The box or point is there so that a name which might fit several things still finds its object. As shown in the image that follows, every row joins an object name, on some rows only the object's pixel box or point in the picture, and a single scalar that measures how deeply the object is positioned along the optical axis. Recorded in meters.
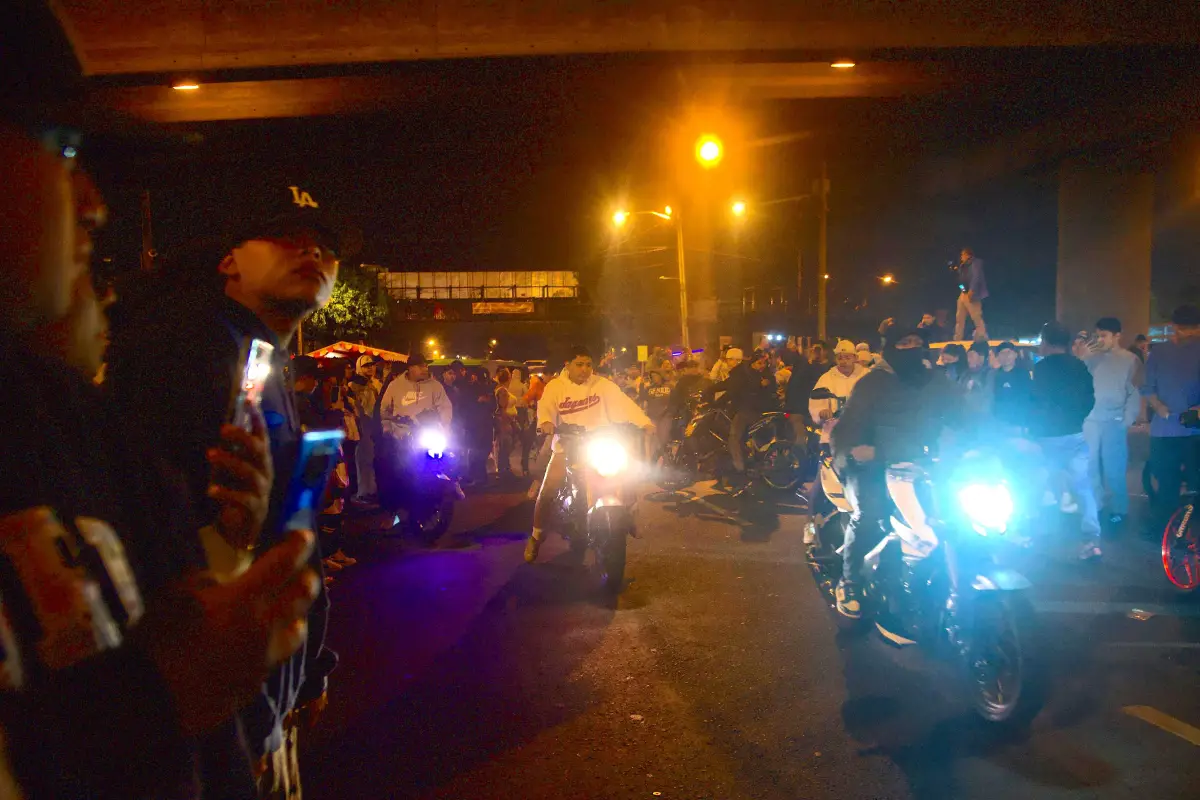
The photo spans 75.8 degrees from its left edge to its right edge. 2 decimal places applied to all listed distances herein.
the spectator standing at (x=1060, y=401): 6.92
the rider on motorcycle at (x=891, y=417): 4.88
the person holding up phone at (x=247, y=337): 1.40
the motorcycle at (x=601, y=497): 6.72
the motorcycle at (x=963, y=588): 4.10
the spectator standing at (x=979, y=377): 8.94
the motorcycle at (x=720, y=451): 11.48
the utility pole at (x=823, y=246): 24.53
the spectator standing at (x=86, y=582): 0.87
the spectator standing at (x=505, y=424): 14.71
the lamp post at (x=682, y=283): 22.05
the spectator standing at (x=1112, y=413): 8.04
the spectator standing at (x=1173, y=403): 6.67
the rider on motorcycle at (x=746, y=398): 11.90
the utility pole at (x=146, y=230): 12.77
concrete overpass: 11.85
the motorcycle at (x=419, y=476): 8.78
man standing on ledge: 12.96
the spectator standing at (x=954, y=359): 10.03
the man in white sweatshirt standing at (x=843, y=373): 9.09
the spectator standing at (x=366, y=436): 10.92
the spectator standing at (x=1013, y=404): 7.25
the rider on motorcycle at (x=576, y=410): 7.61
